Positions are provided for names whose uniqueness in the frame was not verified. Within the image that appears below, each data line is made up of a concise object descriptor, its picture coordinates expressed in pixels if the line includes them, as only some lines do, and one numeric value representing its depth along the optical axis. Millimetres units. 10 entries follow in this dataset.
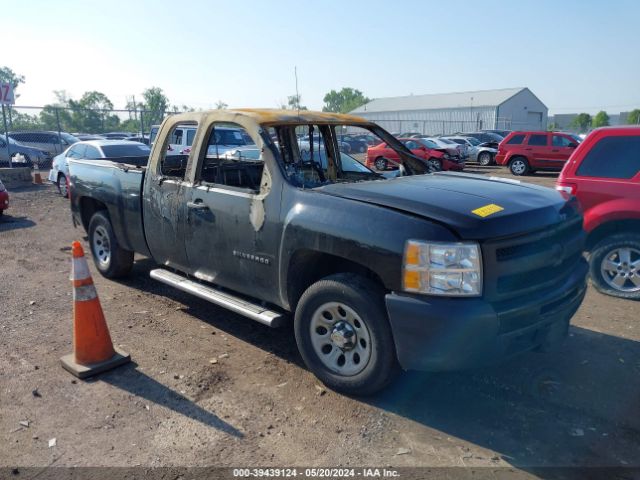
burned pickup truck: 3055
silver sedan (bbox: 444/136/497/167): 24422
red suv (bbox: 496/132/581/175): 18889
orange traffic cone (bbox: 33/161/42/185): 16094
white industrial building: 58781
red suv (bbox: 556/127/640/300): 5535
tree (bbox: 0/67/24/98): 84125
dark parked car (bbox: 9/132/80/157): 24312
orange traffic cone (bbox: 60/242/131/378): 3961
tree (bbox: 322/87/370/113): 116062
